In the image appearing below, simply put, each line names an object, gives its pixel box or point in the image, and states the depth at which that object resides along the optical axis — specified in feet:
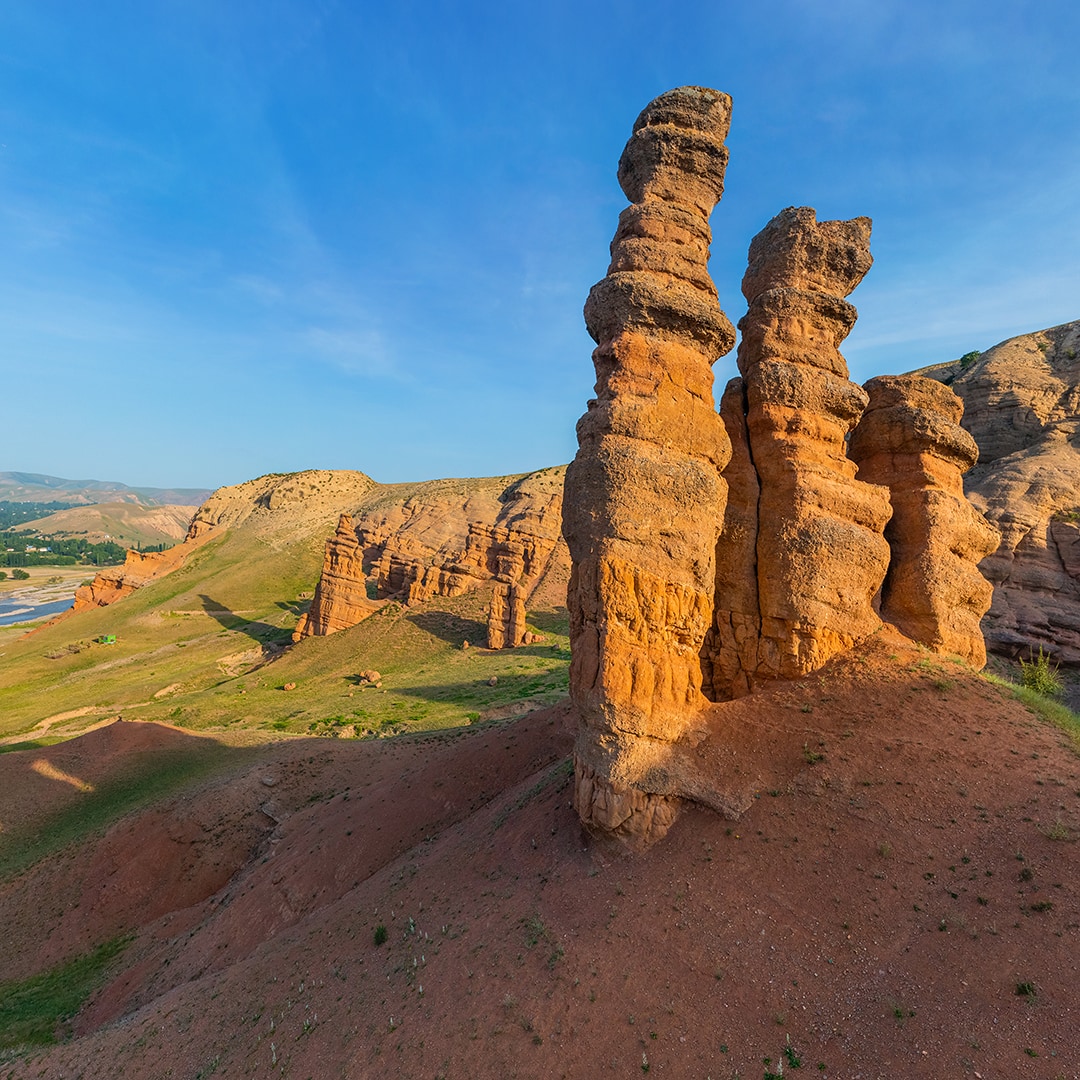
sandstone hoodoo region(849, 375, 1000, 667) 55.62
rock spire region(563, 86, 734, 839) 43.55
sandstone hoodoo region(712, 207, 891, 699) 50.29
